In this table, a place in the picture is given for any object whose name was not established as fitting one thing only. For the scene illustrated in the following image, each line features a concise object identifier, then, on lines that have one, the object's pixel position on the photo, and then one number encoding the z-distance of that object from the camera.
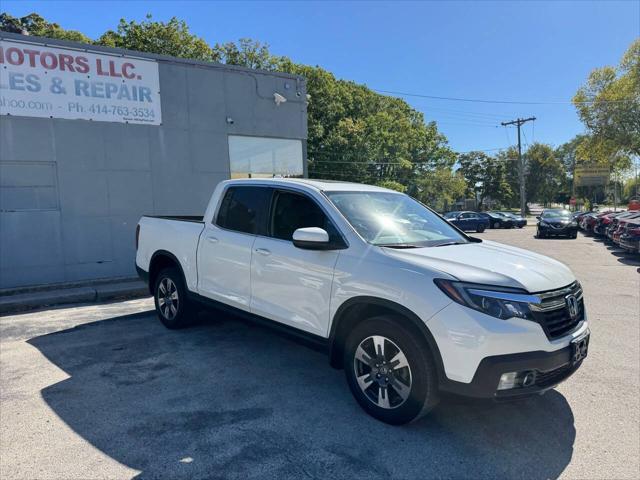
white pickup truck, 2.92
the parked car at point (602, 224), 21.94
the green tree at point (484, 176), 76.06
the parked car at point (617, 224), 15.91
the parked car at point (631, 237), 13.73
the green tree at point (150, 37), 28.77
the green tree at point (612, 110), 28.47
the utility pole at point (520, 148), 44.93
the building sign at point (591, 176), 48.38
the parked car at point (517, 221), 36.05
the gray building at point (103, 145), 8.54
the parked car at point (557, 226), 22.80
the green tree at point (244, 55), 33.09
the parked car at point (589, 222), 24.45
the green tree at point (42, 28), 29.81
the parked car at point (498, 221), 35.66
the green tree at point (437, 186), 49.78
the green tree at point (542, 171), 76.31
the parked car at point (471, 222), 31.94
